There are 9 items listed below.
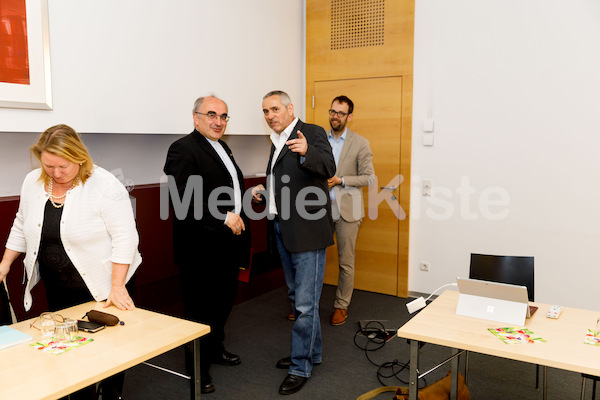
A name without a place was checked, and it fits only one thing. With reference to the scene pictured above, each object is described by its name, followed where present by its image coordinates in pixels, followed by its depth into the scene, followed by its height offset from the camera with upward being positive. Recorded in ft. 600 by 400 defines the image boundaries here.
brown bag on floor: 7.97 -3.87
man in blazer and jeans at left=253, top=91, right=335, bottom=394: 9.29 -1.21
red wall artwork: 8.69 +1.98
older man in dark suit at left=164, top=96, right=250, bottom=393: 9.15 -1.29
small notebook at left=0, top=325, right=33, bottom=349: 5.80 -2.22
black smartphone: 6.14 -2.18
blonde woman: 6.72 -1.02
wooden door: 15.39 -0.34
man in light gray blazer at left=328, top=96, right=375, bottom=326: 13.50 -1.05
